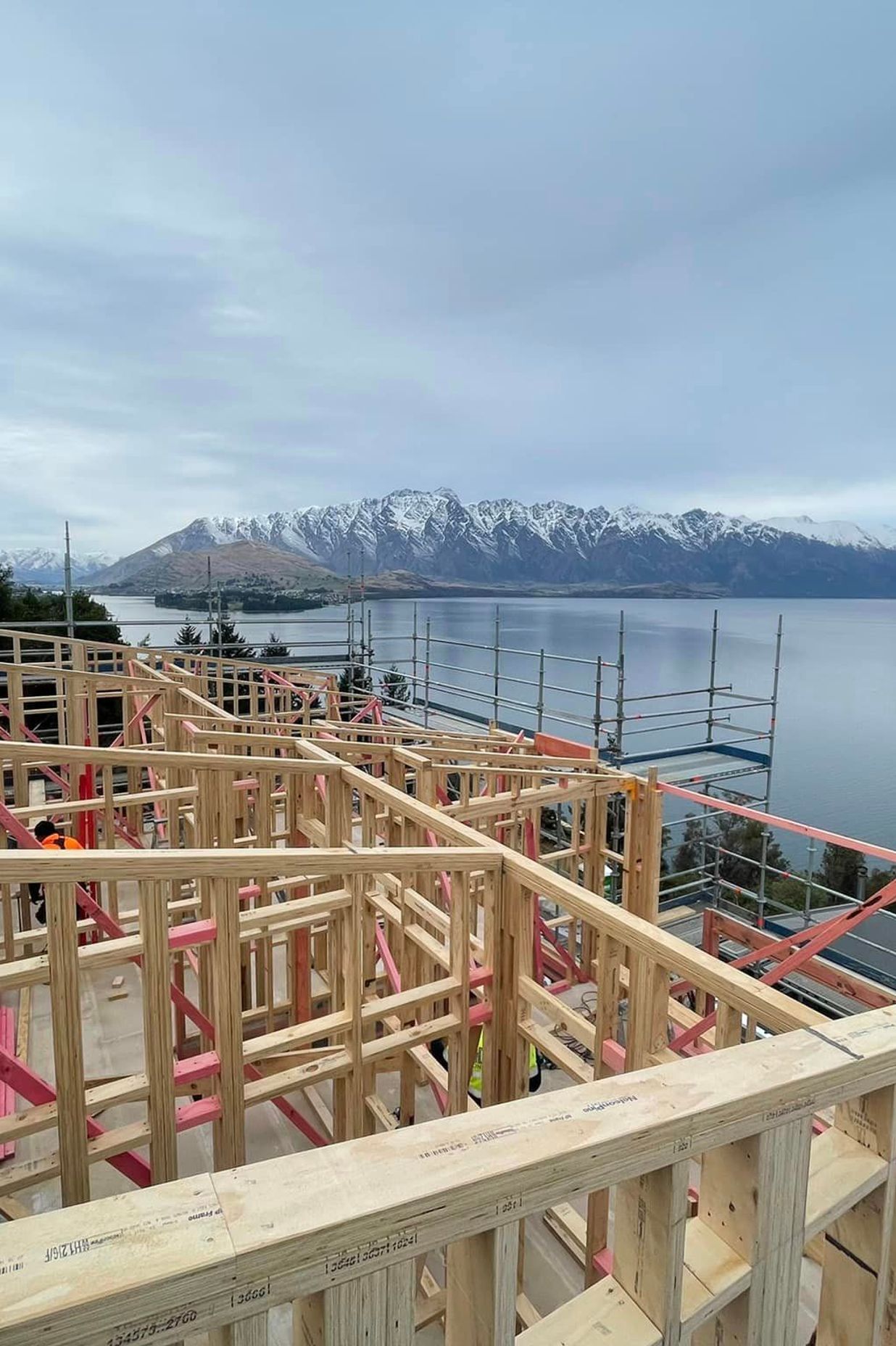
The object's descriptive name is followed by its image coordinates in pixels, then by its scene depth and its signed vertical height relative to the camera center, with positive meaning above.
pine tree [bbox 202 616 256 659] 15.98 -1.71
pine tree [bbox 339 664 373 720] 16.38 -2.39
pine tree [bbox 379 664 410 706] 17.05 -2.81
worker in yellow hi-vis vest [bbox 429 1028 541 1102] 4.13 -2.87
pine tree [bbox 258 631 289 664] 19.26 -2.06
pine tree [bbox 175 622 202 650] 21.12 -1.57
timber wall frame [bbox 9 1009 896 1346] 0.74 -0.74
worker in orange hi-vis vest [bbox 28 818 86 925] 4.80 -1.75
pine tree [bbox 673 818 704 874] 12.62 -6.56
